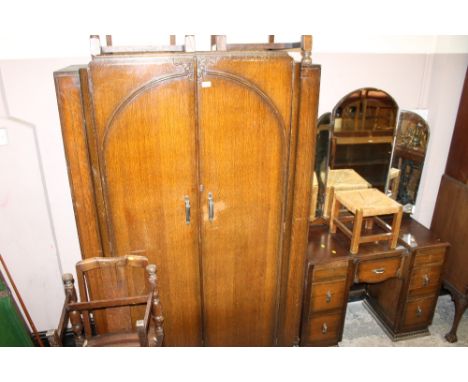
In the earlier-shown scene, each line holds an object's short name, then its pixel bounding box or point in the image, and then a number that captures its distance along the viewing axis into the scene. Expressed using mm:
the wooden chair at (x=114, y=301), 1767
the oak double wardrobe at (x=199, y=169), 1633
